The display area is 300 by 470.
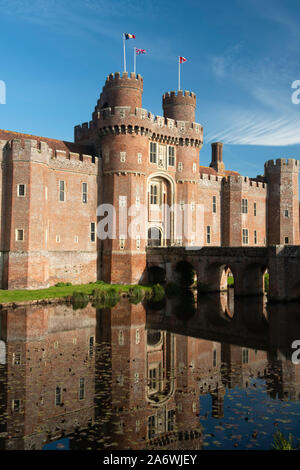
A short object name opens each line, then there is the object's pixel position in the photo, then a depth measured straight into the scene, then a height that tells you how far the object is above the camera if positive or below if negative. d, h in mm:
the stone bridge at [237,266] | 31719 -1083
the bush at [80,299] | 30612 -3343
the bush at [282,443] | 8680 -4144
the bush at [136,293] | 35250 -3252
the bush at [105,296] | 32094 -3349
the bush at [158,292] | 36469 -3300
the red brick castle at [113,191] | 33906 +5848
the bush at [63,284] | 36331 -2587
